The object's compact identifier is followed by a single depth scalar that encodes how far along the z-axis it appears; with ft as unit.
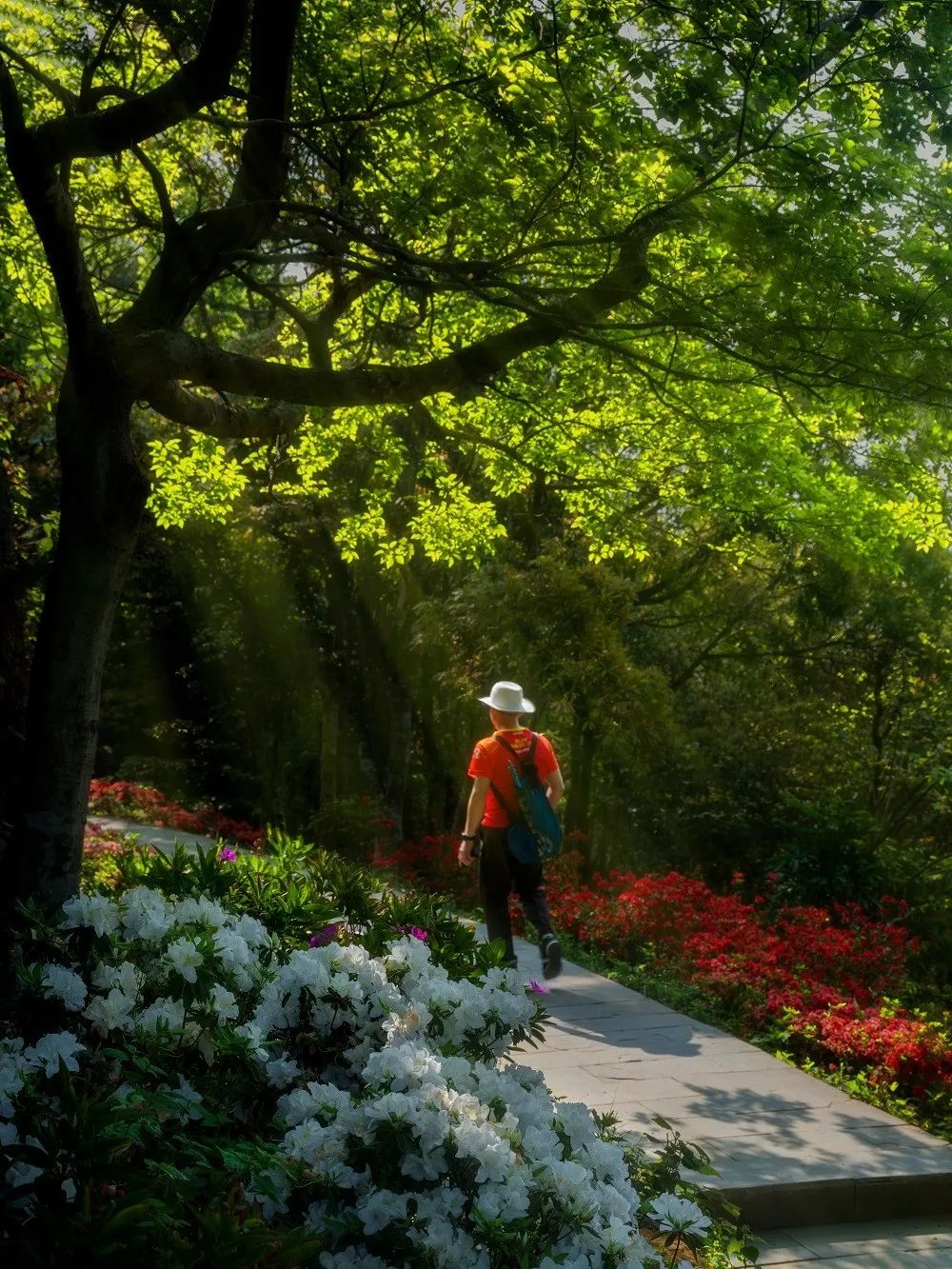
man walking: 28.58
